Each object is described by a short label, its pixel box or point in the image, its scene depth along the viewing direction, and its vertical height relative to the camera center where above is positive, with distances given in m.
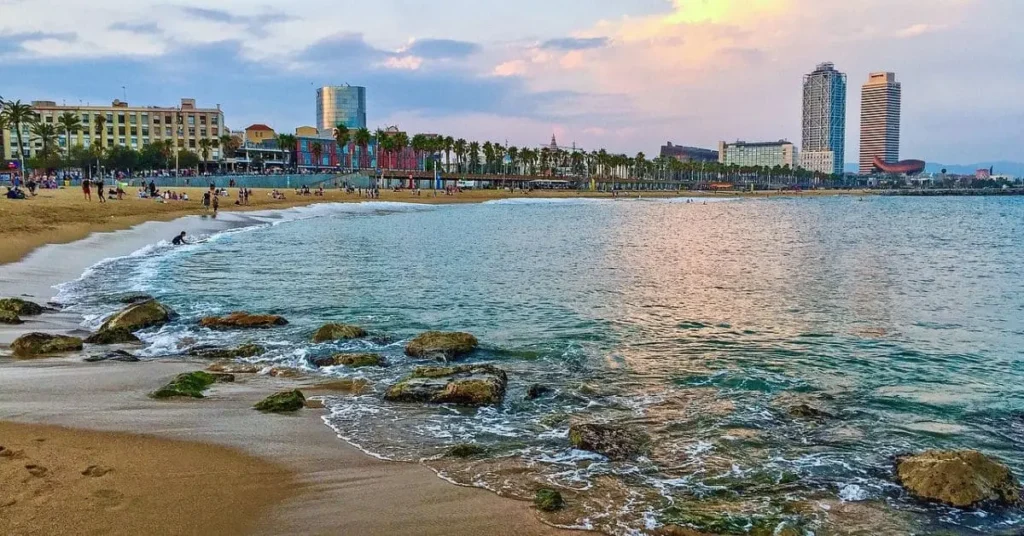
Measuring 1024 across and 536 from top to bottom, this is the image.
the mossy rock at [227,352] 13.18 -2.74
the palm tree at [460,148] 178.50 +13.69
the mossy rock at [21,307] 15.32 -2.22
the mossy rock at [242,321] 16.16 -2.67
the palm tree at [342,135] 145.25 +13.82
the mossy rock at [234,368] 12.02 -2.80
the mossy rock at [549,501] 6.77 -2.83
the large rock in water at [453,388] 10.63 -2.79
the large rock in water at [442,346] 13.95 -2.82
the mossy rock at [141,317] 15.06 -2.45
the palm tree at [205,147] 130.45 +10.40
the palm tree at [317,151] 155.00 +11.39
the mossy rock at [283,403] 9.60 -2.69
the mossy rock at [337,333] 14.92 -2.71
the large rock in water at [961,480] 7.32 -2.91
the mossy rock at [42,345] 12.13 -2.42
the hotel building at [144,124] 147.75 +16.54
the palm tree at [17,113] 86.75 +11.16
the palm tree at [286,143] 146.00 +12.38
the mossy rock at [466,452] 8.21 -2.86
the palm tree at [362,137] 148.62 +13.72
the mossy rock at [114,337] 13.67 -2.56
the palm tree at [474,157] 186.38 +12.11
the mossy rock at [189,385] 9.99 -2.62
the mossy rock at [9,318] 14.55 -2.30
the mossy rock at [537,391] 11.14 -2.95
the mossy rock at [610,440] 8.55 -2.92
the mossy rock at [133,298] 18.59 -2.48
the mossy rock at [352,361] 12.83 -2.82
